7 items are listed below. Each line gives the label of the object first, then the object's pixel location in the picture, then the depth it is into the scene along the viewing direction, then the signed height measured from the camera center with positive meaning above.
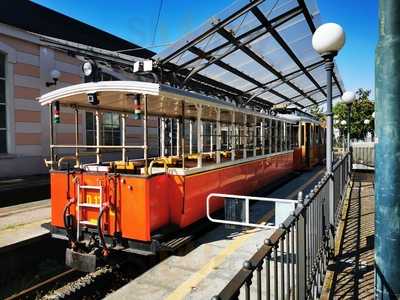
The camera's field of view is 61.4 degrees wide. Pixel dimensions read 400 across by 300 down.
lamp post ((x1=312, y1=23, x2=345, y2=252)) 4.75 +1.29
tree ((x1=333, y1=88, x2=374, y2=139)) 40.25 +3.15
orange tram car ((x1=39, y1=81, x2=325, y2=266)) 5.38 -0.77
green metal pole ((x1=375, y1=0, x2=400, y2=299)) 2.04 -0.03
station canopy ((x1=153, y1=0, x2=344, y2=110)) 10.37 +3.48
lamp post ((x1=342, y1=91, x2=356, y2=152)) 10.13 +1.35
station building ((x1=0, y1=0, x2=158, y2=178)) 13.79 +2.88
